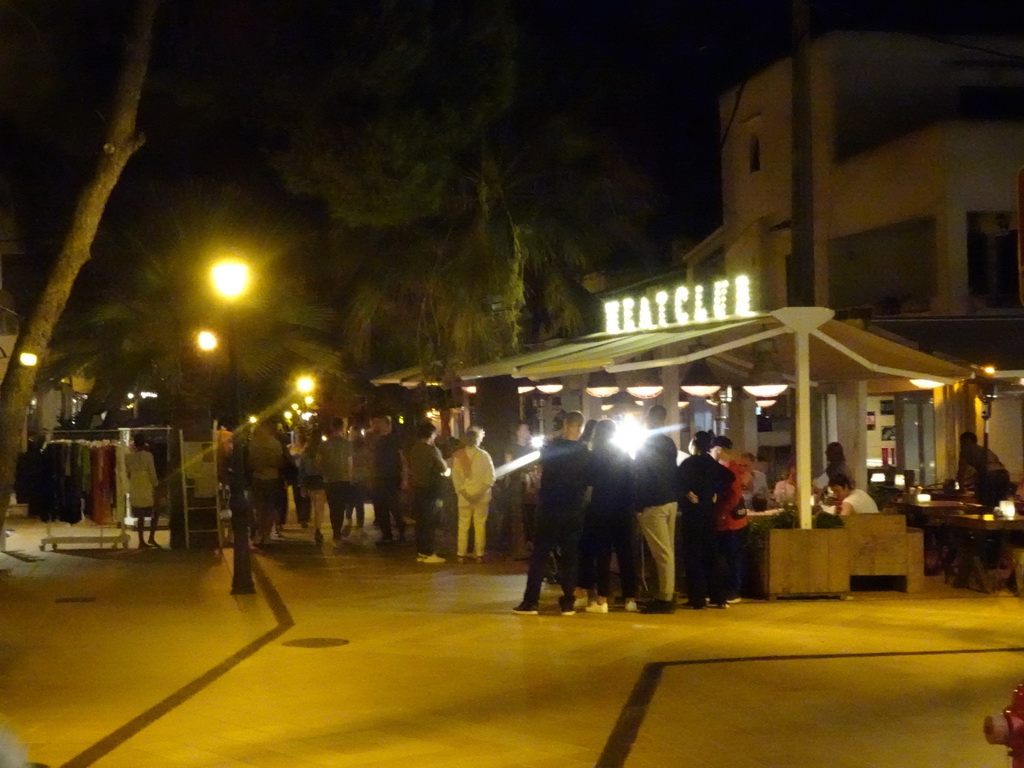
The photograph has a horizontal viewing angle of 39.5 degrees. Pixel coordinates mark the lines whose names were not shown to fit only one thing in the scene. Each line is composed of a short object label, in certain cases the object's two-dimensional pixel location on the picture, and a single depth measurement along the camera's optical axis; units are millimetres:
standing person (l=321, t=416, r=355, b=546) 19656
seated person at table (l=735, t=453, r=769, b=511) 16355
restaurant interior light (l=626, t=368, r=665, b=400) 17594
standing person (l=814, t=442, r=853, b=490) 17625
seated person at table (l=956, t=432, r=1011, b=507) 16109
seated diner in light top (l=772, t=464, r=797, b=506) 16562
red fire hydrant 5199
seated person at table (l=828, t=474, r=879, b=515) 14125
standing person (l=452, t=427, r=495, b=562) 16891
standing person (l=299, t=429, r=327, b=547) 20250
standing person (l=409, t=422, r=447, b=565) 17484
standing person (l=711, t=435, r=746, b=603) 12977
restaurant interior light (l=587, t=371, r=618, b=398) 18422
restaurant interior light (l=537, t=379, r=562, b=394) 20656
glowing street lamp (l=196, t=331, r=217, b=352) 16688
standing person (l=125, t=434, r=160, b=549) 19094
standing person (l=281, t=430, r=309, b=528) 21995
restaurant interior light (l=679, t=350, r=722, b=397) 17359
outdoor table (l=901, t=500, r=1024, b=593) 13695
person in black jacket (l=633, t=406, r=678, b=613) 12531
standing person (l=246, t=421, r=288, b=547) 19625
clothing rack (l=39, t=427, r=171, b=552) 18859
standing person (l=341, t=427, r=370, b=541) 20688
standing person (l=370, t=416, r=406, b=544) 19844
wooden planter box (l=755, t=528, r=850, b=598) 13383
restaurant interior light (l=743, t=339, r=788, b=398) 15906
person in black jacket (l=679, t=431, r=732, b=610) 12773
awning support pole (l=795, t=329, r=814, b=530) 13344
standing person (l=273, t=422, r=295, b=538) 20484
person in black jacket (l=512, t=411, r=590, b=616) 12469
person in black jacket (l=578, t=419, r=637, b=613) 12625
